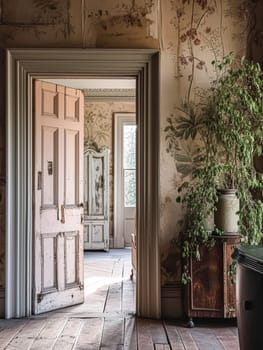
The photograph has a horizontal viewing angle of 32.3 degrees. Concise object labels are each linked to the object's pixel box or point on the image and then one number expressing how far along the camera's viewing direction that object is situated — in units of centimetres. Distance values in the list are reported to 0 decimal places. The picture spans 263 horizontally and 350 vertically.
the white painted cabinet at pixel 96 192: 909
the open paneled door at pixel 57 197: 437
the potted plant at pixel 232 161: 379
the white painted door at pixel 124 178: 945
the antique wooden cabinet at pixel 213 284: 388
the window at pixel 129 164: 953
